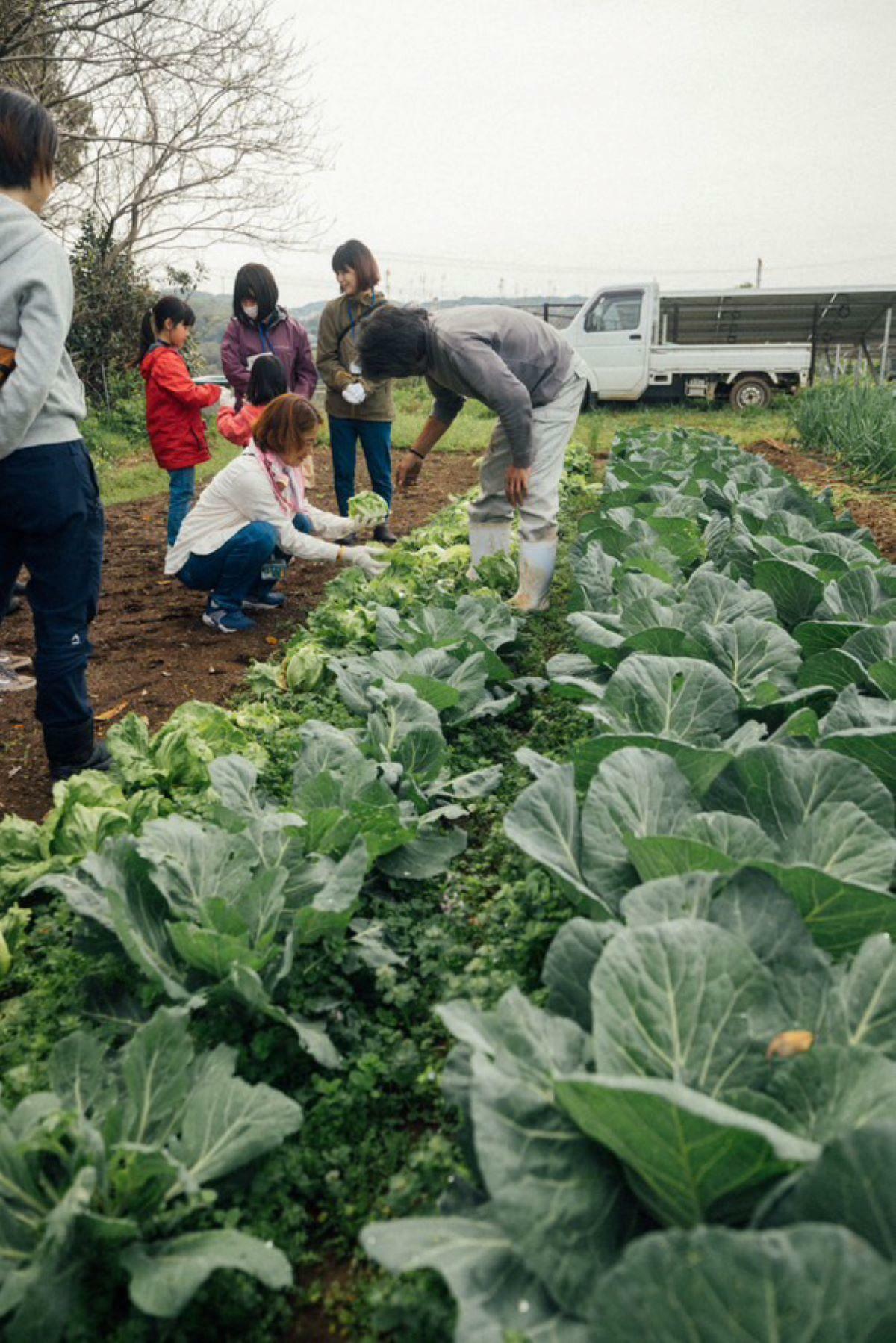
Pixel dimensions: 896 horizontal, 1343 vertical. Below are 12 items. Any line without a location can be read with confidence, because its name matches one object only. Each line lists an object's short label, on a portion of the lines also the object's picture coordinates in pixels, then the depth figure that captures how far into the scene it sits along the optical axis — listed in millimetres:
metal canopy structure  18812
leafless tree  10992
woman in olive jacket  6000
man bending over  4094
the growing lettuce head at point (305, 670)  3852
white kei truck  17297
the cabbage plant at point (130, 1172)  1353
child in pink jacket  5500
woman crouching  4684
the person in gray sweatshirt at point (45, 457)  2746
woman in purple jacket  5789
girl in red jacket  5594
